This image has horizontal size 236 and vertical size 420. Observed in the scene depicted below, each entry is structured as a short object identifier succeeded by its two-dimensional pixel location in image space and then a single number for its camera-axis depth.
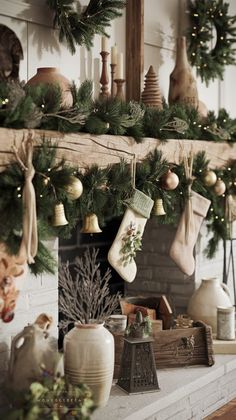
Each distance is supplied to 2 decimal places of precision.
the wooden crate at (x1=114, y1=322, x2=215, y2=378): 3.34
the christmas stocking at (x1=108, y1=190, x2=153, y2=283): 3.14
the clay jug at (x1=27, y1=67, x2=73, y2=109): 2.86
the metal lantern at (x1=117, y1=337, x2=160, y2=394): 2.98
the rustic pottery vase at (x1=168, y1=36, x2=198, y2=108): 3.79
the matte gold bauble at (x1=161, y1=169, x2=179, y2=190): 3.30
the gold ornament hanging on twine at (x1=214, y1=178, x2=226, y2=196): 3.79
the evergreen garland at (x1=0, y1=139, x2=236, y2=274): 2.55
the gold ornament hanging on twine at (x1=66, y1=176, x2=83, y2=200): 2.67
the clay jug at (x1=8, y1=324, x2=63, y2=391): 2.55
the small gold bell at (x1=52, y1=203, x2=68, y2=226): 2.67
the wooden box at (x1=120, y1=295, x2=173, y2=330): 3.53
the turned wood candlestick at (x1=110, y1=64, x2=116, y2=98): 3.54
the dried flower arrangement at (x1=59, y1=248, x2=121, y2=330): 2.93
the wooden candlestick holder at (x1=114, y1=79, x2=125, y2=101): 3.41
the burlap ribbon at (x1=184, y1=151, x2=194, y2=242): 3.54
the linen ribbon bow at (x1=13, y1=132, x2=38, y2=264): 2.50
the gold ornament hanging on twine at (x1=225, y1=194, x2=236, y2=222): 4.00
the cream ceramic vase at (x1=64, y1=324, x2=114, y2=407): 2.76
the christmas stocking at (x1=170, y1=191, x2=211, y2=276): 3.59
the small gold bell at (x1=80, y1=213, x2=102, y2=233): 2.93
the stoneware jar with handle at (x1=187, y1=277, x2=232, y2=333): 3.79
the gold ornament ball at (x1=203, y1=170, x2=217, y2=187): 3.67
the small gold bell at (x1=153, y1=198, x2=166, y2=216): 3.36
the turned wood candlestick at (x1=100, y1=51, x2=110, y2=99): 3.44
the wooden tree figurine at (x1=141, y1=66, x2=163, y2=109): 3.46
